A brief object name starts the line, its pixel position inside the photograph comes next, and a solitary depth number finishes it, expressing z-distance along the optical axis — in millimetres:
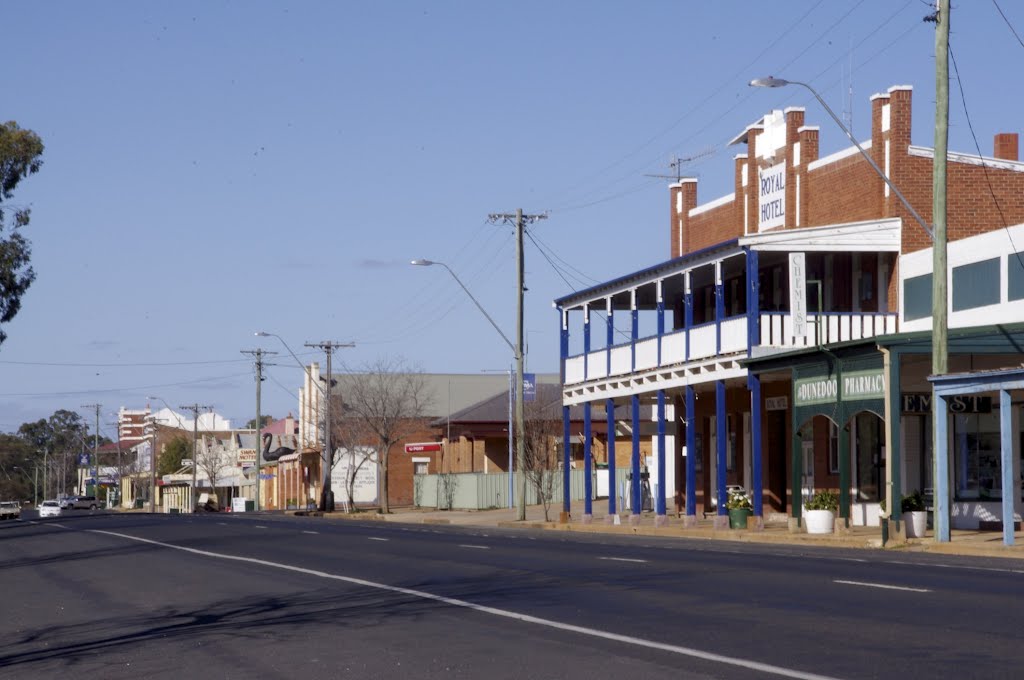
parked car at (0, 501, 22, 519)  93688
